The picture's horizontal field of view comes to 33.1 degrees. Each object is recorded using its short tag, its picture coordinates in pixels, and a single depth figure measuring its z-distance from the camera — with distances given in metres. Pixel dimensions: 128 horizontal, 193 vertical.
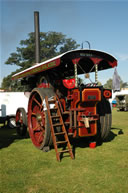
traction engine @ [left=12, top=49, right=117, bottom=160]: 5.09
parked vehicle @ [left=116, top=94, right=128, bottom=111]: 20.27
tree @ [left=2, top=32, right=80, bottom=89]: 32.47
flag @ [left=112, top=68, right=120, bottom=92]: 9.66
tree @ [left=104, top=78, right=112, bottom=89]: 80.21
